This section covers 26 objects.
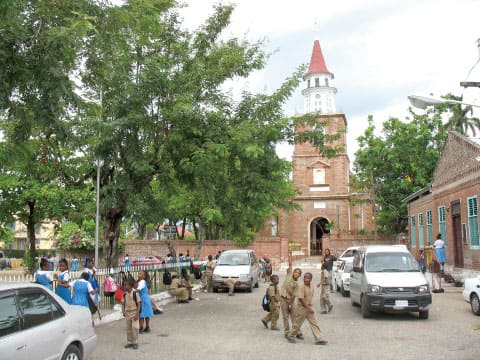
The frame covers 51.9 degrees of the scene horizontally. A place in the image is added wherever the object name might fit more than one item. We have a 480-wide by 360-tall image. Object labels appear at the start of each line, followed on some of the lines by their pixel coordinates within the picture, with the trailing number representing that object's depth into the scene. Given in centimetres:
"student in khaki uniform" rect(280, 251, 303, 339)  1002
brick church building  5022
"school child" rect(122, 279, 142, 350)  944
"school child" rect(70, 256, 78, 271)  2940
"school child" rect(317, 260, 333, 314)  1383
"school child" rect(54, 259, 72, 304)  1040
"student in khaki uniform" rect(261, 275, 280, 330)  1098
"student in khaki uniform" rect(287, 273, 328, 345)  950
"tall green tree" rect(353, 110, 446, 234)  3422
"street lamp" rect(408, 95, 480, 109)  1183
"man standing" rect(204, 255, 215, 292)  2078
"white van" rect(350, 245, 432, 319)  1191
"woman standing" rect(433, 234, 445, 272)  2050
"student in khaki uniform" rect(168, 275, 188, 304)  1675
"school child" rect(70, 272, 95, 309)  1034
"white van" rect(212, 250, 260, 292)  2002
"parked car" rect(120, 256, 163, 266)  3236
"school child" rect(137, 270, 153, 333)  1088
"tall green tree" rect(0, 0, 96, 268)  820
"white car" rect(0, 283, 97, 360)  566
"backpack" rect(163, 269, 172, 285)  1752
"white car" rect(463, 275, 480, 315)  1267
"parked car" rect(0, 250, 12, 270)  4948
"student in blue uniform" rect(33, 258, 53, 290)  1053
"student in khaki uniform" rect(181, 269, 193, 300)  1705
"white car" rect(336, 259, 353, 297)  1775
